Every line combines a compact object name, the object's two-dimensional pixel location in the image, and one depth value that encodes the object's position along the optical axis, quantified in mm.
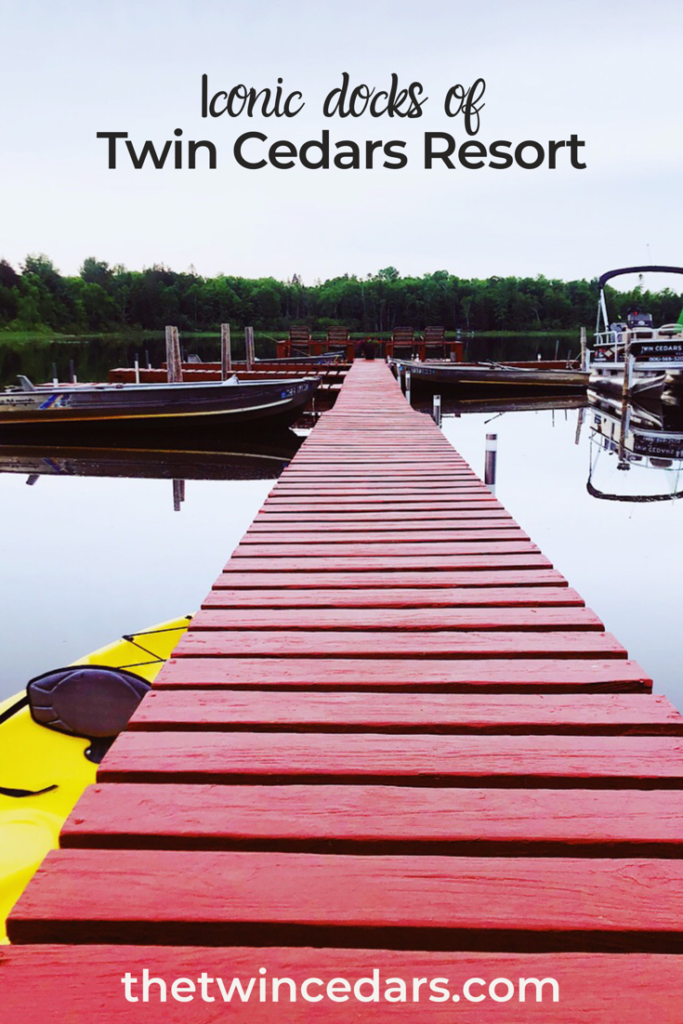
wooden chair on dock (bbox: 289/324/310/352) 26231
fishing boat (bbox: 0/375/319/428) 13367
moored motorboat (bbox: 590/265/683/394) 18938
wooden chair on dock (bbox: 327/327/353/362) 25219
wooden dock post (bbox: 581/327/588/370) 24759
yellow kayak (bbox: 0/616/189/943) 2492
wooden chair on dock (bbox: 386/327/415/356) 25578
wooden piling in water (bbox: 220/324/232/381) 16703
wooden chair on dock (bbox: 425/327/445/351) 26477
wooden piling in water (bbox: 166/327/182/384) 14977
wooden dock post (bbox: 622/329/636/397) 19203
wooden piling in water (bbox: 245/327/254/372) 19469
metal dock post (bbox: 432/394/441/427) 11673
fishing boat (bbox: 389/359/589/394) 19906
